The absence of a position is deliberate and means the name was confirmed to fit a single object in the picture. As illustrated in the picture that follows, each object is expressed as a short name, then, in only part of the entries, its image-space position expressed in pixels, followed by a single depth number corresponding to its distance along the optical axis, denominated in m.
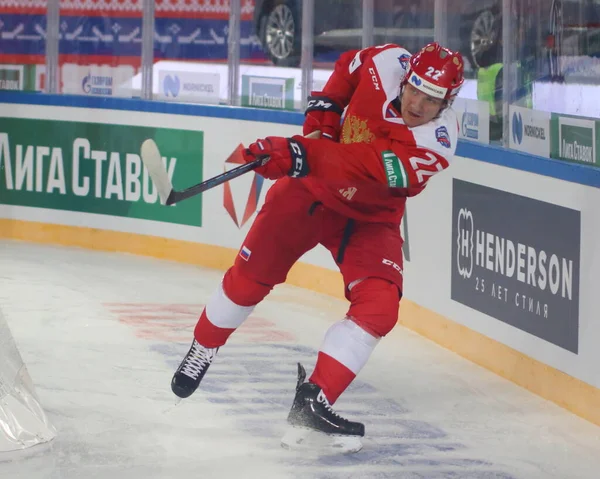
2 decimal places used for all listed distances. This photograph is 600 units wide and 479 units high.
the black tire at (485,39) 11.87
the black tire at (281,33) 15.66
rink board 9.84
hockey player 8.17
